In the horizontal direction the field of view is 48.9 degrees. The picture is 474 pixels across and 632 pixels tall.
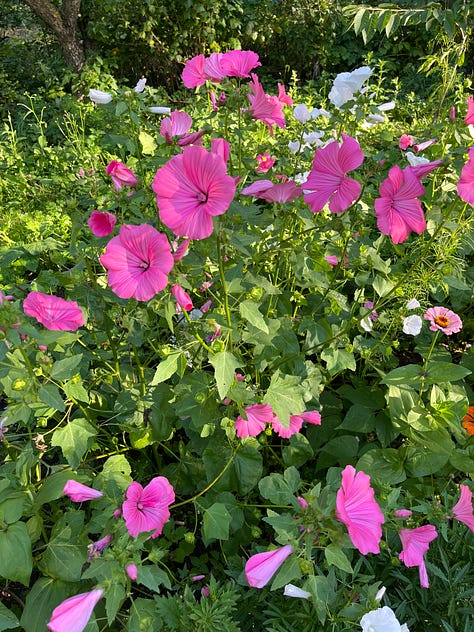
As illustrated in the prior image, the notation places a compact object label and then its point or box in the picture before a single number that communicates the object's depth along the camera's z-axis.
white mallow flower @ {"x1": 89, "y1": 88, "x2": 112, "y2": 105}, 1.44
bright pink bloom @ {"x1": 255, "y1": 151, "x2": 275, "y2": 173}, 1.74
